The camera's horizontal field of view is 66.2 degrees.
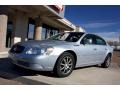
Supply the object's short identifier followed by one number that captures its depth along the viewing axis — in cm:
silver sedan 234
